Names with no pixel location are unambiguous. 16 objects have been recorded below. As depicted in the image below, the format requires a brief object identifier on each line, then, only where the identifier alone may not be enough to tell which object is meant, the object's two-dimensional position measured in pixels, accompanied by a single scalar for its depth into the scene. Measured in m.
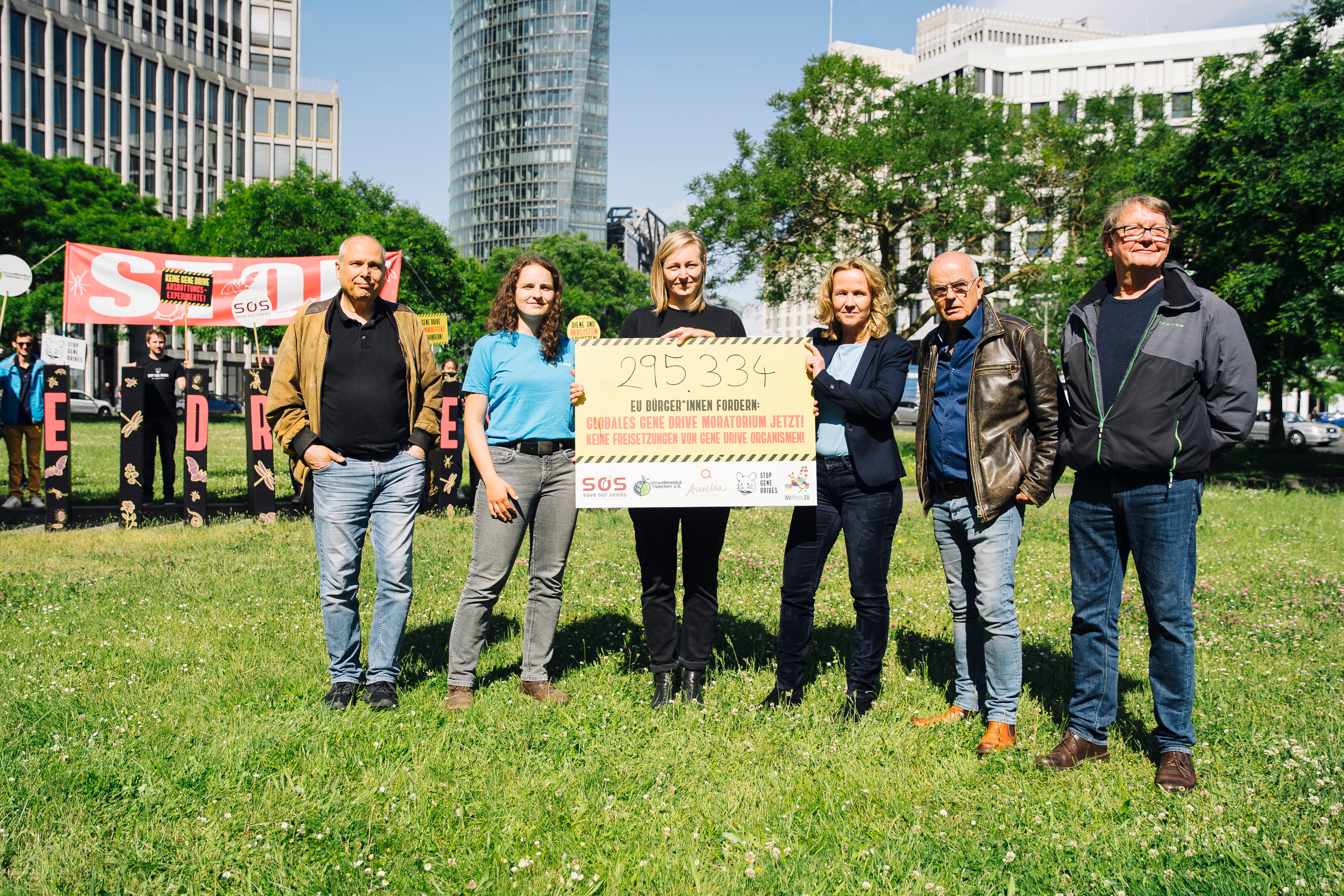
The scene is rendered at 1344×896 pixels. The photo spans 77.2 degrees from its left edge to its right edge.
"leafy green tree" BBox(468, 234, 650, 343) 70.50
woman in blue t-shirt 4.57
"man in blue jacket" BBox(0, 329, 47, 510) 12.16
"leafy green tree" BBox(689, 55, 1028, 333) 20.47
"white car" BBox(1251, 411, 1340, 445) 38.72
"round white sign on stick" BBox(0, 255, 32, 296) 12.44
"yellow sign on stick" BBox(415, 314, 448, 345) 20.03
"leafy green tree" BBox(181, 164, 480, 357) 38.56
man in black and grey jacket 3.76
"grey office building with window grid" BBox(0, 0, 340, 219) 58.47
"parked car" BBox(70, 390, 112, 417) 41.72
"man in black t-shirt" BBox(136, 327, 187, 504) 11.70
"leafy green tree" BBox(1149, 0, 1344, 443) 15.84
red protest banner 12.12
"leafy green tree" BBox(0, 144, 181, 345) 33.84
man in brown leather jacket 4.14
